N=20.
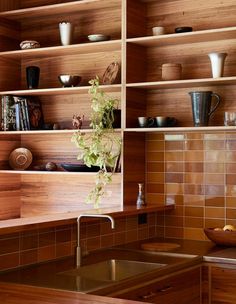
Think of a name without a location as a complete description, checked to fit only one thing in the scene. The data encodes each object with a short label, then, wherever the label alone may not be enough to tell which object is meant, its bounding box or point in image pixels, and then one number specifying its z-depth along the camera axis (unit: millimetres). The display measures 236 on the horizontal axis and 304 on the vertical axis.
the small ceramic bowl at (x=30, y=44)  4520
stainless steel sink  3326
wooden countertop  2449
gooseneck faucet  3268
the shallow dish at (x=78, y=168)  4257
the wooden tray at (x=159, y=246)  3787
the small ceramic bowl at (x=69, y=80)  4371
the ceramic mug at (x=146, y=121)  4055
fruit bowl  3821
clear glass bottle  4105
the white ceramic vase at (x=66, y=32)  4363
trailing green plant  4109
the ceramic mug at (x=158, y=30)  4090
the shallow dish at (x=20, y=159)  4688
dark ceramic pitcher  3898
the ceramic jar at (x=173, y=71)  4031
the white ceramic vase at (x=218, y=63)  3863
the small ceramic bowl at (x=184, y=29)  3961
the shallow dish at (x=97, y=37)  4254
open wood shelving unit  4078
